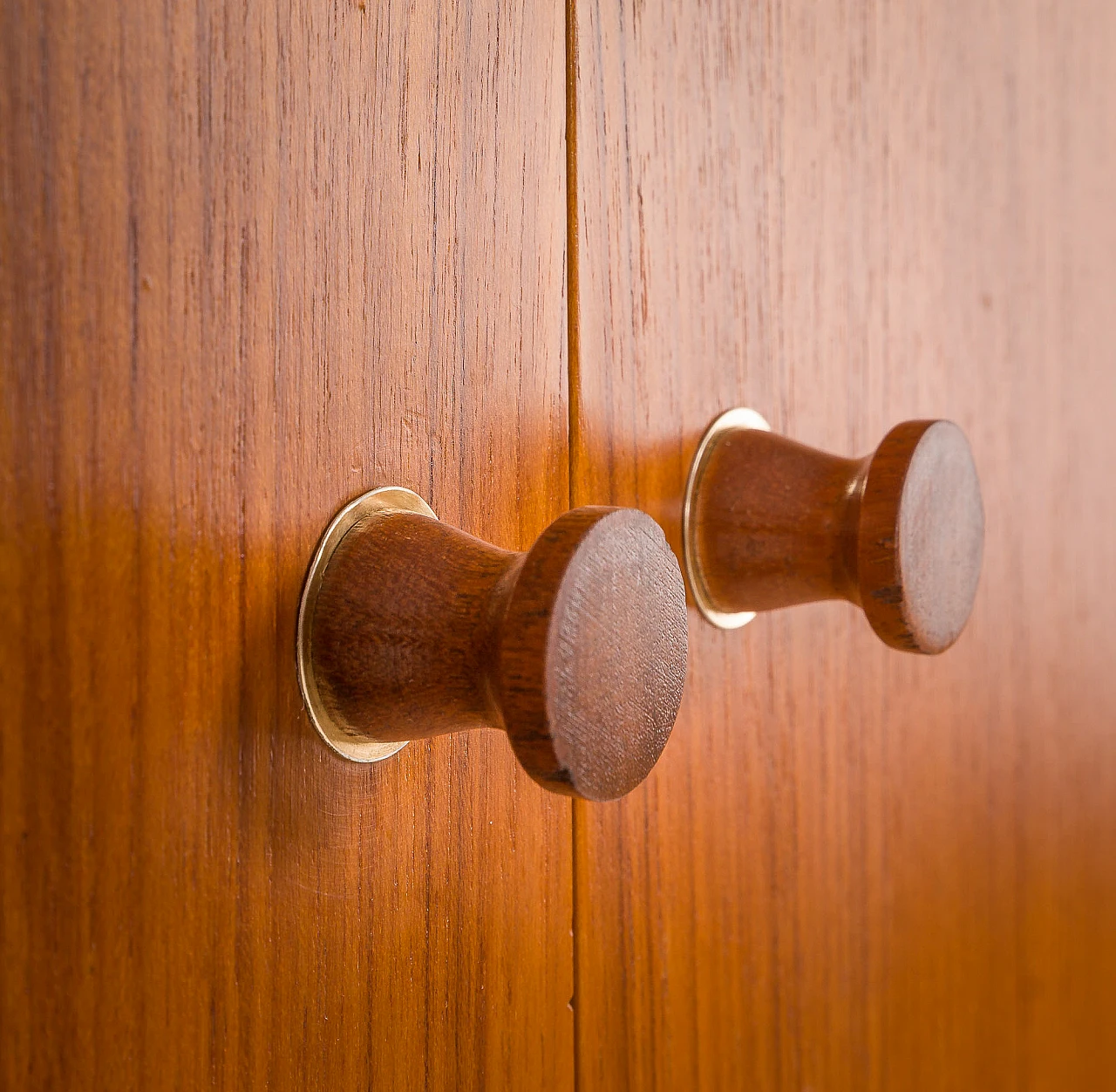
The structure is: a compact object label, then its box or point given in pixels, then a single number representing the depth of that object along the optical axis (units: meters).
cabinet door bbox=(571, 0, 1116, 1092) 0.24
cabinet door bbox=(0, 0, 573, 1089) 0.13
